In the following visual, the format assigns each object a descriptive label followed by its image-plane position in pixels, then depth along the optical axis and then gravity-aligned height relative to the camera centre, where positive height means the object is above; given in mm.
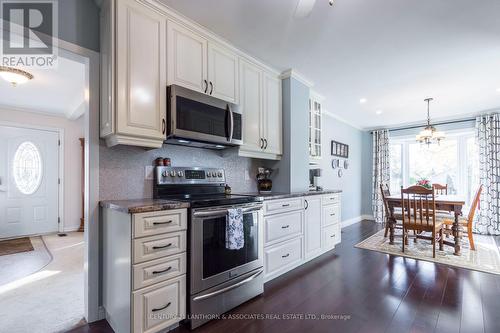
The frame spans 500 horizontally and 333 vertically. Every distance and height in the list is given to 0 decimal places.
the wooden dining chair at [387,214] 4132 -794
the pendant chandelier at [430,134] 4199 +587
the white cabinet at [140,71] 1812 +770
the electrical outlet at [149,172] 2244 -31
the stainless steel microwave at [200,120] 2074 +453
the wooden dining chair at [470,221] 3748 -830
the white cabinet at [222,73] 2463 +1009
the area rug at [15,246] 3708 -1264
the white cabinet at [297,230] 2627 -782
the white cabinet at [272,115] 3121 +710
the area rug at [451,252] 3166 -1265
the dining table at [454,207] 3561 -596
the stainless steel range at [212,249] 1837 -673
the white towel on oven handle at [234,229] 2029 -512
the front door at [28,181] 4520 -240
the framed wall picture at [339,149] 5348 +437
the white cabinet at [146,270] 1560 -693
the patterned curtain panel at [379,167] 6242 +29
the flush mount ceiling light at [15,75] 2846 +1139
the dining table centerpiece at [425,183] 4284 -281
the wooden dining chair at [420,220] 3439 -786
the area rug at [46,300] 1882 -1203
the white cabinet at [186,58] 2131 +1019
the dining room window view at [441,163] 5449 +126
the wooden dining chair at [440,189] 4868 -427
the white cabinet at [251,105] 2816 +758
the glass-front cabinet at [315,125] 3893 +717
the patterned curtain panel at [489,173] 4922 -104
